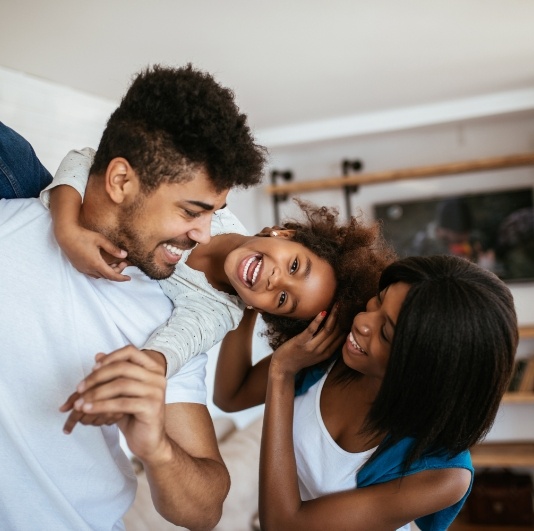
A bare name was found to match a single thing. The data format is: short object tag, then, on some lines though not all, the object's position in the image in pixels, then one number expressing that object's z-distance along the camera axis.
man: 1.11
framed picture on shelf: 4.94
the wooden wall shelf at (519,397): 4.60
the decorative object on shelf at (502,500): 4.72
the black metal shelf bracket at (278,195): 5.57
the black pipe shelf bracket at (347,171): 5.33
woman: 1.26
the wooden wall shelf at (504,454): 4.59
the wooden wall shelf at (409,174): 4.69
